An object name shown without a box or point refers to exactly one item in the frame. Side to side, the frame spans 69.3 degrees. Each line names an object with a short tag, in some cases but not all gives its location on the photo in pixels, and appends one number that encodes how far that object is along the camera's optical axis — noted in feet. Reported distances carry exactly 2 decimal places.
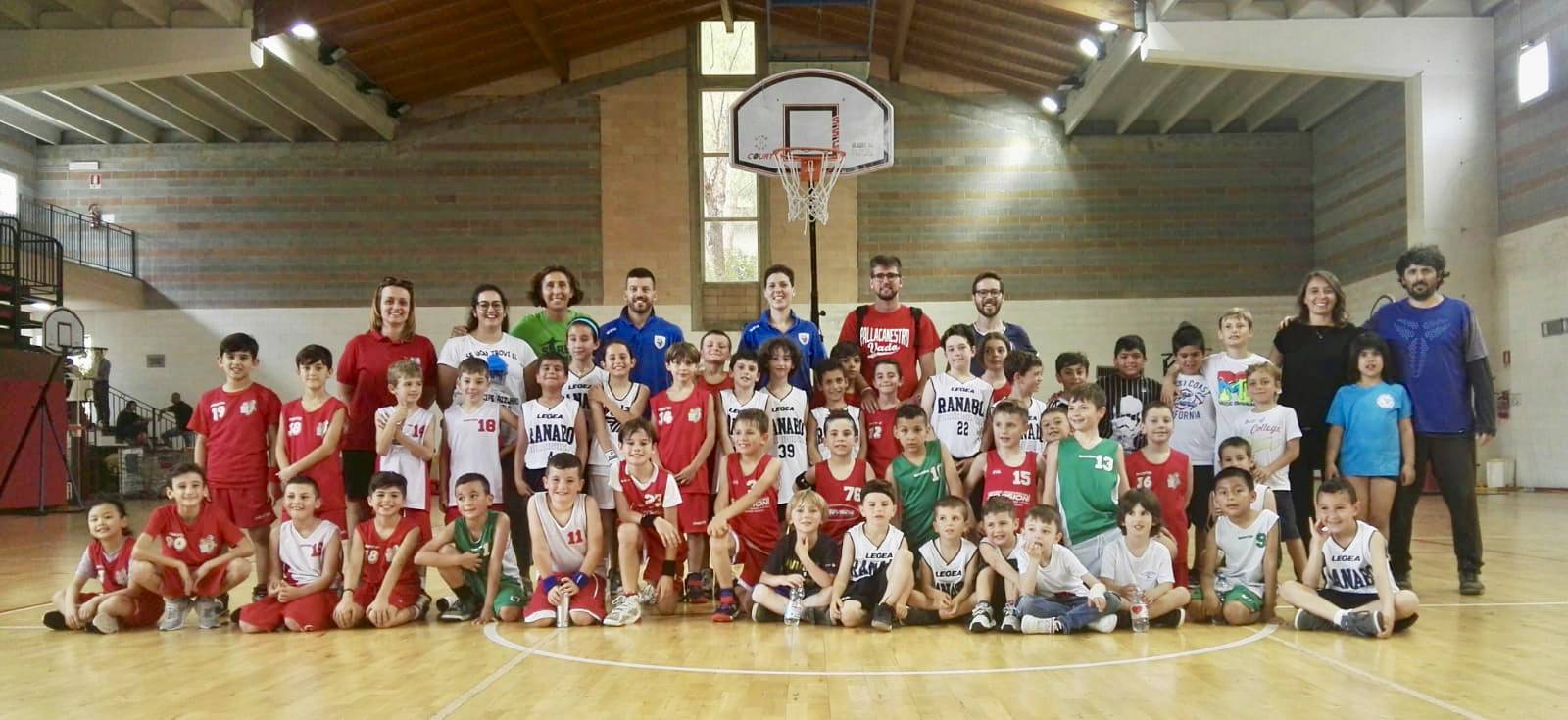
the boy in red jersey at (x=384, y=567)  19.35
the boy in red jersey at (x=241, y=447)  20.79
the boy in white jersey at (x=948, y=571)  18.85
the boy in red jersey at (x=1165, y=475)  20.32
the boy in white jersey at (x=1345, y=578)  17.24
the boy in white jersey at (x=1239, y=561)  18.60
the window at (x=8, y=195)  63.72
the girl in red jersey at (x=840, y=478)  20.33
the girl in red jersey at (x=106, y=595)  19.33
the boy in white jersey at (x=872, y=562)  18.70
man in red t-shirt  23.86
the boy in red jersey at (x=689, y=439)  21.33
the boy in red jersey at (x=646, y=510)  20.13
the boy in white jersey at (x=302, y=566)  19.21
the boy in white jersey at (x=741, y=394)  21.31
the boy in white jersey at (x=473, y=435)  20.84
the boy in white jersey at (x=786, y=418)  21.67
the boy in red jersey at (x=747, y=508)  20.30
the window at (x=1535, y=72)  47.26
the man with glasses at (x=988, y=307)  23.65
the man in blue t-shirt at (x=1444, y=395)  20.92
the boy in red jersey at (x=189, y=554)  19.54
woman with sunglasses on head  21.22
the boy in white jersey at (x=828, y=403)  21.81
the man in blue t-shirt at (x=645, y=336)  23.21
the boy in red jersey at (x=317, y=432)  20.39
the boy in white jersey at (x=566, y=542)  19.39
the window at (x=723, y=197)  65.21
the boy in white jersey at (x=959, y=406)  21.57
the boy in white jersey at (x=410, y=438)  20.27
